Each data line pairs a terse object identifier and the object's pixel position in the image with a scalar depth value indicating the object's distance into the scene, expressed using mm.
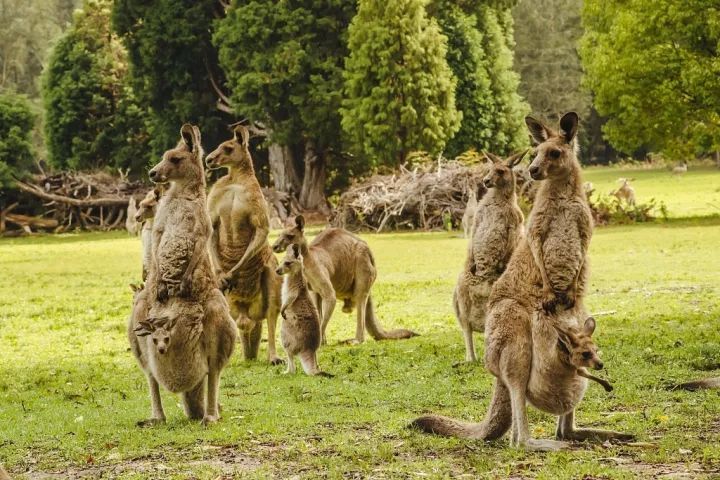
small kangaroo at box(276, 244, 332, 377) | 10203
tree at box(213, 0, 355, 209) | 37000
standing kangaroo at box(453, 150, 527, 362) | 10398
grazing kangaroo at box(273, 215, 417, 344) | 11711
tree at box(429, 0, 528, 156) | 40844
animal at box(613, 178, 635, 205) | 32812
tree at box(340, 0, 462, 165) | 35625
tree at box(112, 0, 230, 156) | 40188
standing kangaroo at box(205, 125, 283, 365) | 11352
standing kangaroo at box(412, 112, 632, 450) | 6453
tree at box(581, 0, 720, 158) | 29359
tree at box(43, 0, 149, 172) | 45312
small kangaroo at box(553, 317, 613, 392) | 6176
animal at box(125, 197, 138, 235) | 34325
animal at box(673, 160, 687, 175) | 52500
